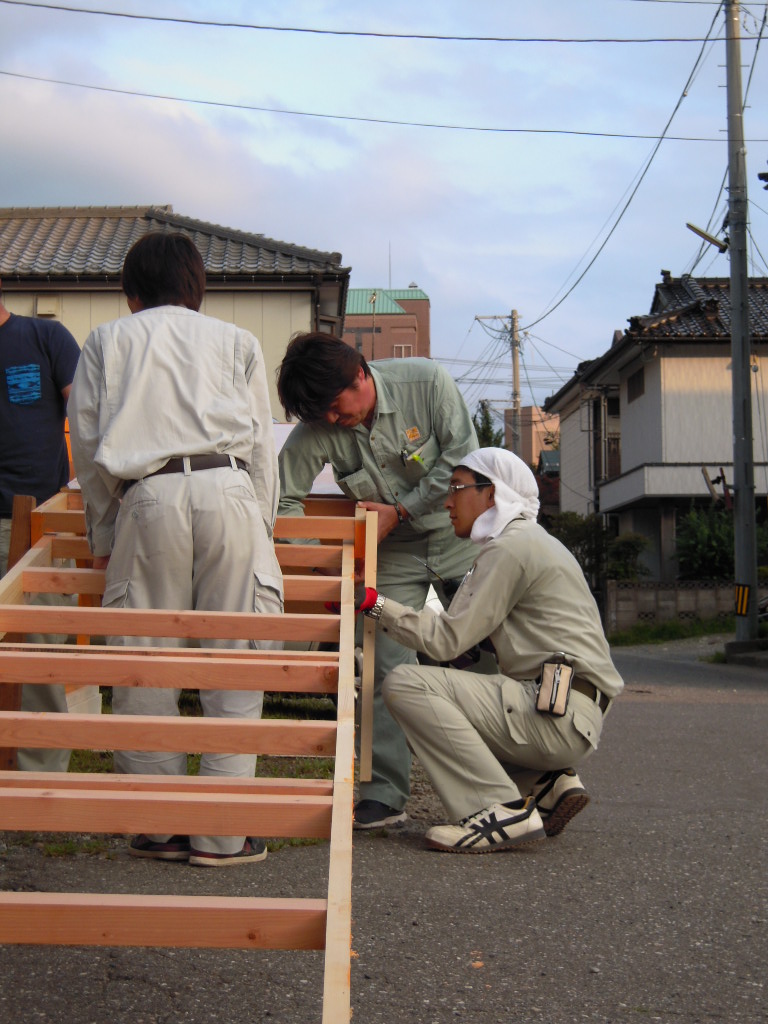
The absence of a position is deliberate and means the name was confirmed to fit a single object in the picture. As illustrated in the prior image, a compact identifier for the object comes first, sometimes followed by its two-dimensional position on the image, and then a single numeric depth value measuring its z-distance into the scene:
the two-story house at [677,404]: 25.08
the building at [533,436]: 61.49
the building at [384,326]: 65.31
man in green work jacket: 4.32
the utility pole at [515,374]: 39.72
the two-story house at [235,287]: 15.03
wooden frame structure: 1.88
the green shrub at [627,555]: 24.67
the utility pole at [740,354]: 16.34
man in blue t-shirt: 4.52
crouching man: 3.81
